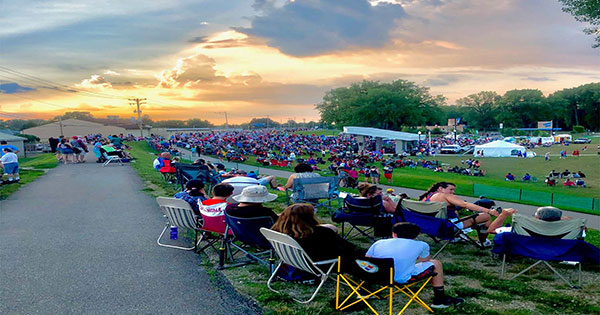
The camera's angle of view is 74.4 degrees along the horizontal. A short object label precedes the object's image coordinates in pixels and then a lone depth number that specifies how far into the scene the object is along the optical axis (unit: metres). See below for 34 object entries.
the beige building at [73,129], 85.81
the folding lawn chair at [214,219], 5.81
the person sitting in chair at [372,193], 6.71
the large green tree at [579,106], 112.81
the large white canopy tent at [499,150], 48.38
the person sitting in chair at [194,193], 6.89
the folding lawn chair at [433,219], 5.81
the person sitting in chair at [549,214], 5.04
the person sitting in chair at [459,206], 6.36
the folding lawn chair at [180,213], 6.07
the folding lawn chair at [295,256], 4.18
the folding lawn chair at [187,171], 11.30
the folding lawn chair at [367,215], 6.48
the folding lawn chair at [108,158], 20.19
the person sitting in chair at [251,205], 5.20
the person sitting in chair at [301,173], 8.90
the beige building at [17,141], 35.52
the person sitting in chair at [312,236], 4.26
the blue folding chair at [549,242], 4.81
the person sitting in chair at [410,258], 4.05
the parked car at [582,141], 71.00
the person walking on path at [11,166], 13.93
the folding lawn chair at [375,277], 3.88
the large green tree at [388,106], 88.56
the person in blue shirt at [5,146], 16.09
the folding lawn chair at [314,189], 8.50
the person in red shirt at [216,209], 5.82
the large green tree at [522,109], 116.56
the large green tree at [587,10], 16.28
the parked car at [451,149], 54.12
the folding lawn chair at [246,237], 5.14
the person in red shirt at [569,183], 24.47
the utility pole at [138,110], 72.50
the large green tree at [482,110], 123.53
